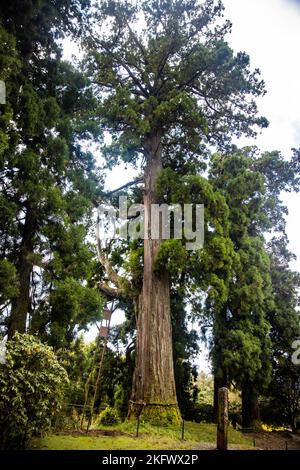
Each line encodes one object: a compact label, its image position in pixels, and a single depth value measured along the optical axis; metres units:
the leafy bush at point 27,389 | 4.75
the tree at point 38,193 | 6.76
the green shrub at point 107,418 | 9.18
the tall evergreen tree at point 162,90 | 10.18
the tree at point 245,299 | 11.08
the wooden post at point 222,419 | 5.99
